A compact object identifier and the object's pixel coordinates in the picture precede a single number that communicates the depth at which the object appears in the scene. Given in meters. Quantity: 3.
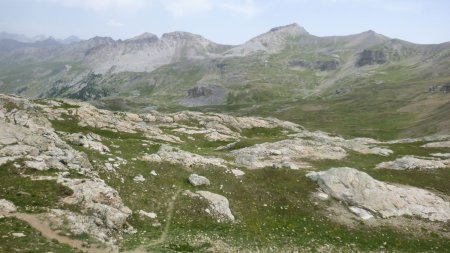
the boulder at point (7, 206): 37.50
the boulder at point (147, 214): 43.33
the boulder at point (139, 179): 50.46
